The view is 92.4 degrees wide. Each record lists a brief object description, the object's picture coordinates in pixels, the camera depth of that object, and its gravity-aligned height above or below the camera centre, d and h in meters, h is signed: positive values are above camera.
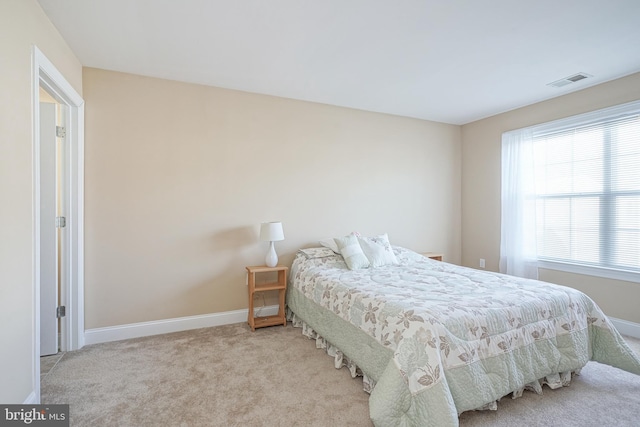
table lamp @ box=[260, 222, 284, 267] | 3.22 -0.25
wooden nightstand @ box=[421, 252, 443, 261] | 4.27 -0.61
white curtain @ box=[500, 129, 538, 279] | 3.86 +0.05
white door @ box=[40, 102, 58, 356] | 2.59 -0.19
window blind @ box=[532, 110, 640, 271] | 3.08 +0.24
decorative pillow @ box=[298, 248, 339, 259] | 3.43 -0.46
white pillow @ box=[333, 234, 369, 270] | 3.21 -0.43
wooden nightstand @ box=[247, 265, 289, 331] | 3.18 -0.80
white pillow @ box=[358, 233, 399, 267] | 3.33 -0.44
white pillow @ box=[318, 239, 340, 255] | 3.50 -0.37
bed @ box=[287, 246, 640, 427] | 1.62 -0.81
